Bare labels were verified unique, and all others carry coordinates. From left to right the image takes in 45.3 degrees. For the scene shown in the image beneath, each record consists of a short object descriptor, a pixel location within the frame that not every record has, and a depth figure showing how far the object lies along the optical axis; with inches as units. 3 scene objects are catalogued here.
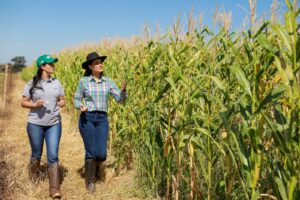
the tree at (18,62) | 2285.1
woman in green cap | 171.3
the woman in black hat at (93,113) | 180.9
